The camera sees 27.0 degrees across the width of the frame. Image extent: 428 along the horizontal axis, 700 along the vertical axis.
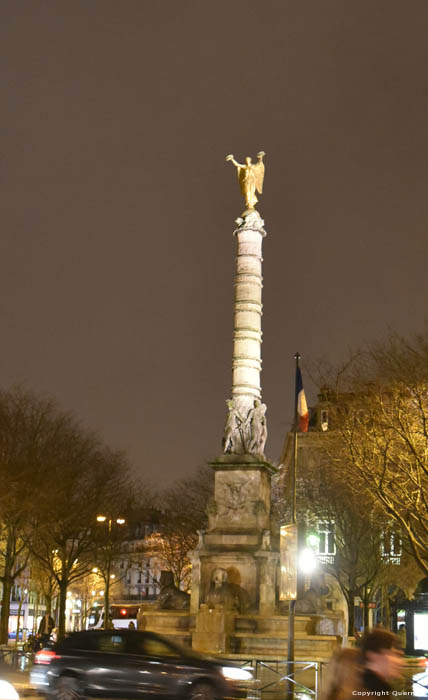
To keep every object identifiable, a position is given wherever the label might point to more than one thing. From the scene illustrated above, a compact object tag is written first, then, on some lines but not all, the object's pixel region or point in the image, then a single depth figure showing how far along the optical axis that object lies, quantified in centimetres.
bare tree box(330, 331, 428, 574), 2594
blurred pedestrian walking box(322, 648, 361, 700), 650
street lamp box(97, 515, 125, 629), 4720
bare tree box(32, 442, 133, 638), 4462
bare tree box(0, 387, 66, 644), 3934
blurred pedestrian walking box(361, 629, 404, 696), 647
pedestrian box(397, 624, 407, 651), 5556
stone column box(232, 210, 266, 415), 3503
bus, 6047
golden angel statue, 3847
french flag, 2914
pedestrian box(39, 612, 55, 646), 3918
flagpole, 1906
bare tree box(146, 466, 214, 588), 6078
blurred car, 1523
